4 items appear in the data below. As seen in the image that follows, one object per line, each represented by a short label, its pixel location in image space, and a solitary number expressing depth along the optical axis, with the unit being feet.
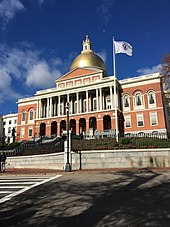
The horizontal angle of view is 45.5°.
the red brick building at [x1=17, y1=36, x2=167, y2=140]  152.66
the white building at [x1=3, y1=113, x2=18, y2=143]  271.14
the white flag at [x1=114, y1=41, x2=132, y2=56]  86.89
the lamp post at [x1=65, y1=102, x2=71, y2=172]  53.06
